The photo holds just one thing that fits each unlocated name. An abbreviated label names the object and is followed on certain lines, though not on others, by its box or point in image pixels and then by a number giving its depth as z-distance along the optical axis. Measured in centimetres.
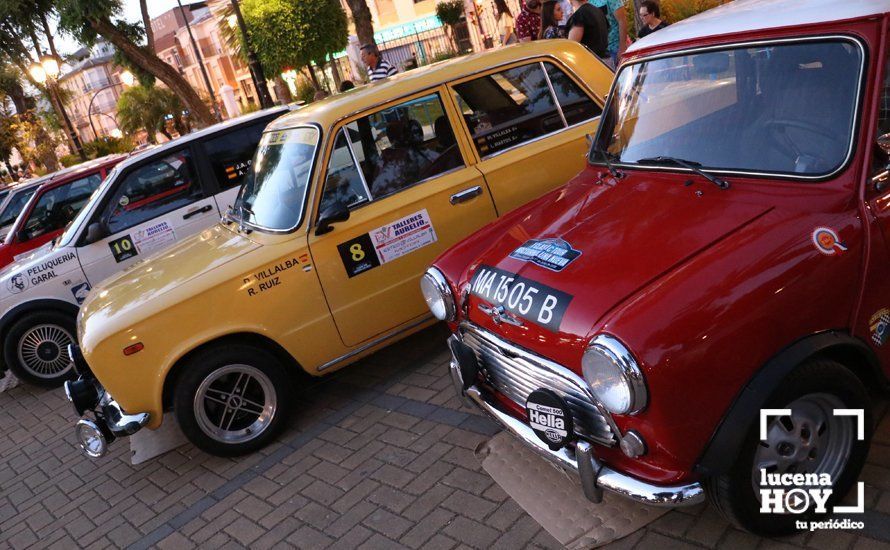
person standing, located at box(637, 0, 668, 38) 793
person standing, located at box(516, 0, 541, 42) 895
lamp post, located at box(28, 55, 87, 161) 2112
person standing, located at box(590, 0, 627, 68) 890
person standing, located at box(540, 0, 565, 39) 810
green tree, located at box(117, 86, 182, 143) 3709
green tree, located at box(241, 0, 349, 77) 2075
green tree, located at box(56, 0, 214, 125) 1574
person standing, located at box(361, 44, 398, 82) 830
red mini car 235
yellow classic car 417
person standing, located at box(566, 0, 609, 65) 726
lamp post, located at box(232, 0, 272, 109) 1500
